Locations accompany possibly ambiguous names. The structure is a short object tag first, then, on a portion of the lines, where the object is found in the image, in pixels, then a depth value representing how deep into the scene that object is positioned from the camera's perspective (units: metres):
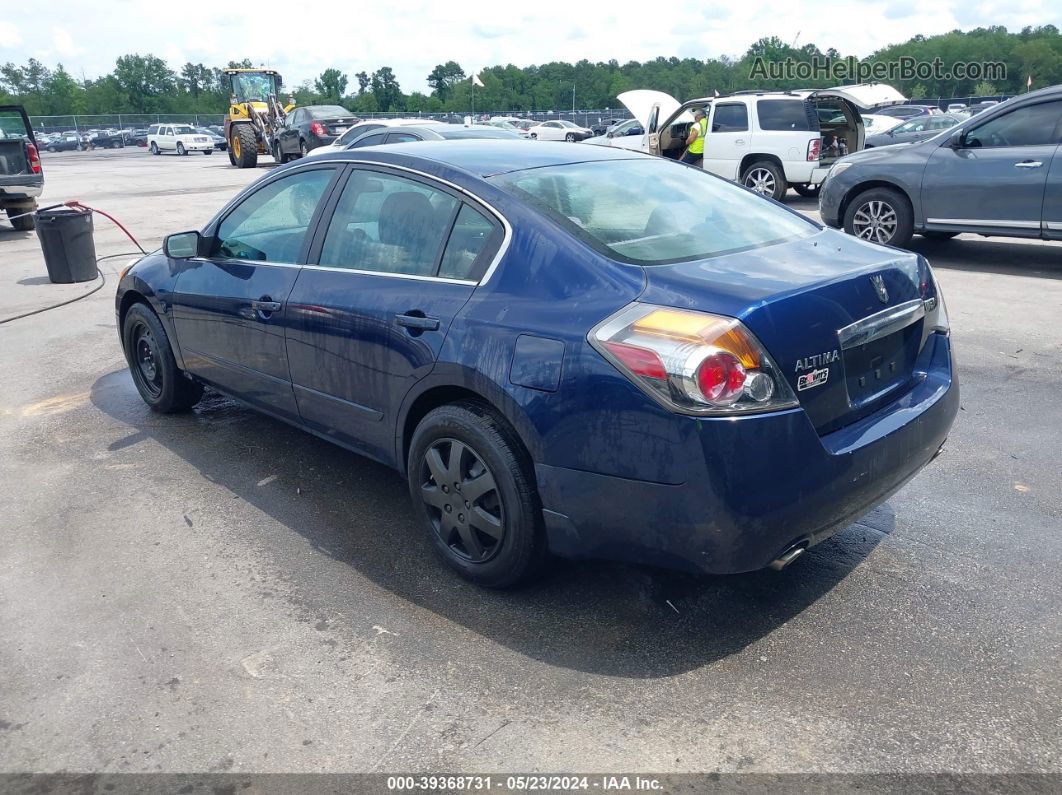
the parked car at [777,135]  15.04
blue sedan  2.81
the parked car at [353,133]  17.41
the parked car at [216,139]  48.35
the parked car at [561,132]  38.50
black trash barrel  10.13
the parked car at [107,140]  60.09
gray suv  8.86
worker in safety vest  15.91
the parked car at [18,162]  13.58
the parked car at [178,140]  47.00
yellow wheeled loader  30.59
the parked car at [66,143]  56.41
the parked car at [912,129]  21.12
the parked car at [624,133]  22.36
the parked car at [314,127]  26.47
